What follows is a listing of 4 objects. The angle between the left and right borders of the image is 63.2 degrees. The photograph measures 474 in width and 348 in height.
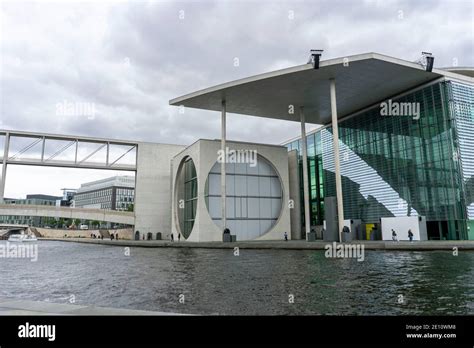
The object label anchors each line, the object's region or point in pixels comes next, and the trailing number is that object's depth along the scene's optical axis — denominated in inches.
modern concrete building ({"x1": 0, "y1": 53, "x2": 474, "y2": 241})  1205.1
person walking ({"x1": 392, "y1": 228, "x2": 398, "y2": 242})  1202.9
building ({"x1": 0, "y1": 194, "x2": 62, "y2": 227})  4763.8
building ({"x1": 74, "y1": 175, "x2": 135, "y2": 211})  6072.8
